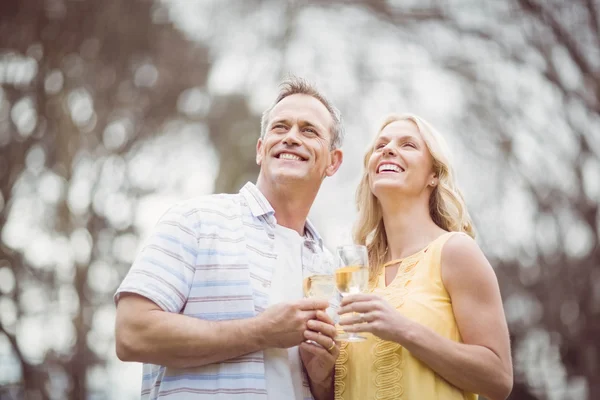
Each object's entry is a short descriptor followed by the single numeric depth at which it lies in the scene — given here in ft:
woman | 7.00
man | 7.30
